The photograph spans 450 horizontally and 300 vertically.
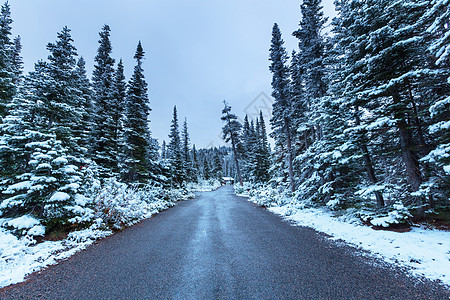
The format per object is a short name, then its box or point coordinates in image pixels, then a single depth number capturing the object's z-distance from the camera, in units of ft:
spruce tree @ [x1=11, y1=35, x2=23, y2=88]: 55.28
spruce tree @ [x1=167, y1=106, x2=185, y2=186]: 78.11
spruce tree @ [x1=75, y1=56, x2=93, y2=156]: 40.09
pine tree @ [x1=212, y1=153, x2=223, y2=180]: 170.11
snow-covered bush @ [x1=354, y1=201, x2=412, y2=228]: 16.72
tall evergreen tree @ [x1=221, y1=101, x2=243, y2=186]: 96.84
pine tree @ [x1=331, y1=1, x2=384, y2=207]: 21.49
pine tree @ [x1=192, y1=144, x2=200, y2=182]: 136.69
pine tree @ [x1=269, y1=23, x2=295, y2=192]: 45.30
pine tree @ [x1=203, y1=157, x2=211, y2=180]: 170.79
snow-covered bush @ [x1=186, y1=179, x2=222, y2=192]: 114.93
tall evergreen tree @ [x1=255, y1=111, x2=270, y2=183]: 79.30
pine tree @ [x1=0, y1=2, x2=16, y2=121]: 34.35
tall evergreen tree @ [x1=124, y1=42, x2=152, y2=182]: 44.06
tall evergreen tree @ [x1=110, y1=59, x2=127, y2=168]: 42.47
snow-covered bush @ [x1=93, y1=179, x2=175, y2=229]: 22.45
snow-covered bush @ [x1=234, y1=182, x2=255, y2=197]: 75.43
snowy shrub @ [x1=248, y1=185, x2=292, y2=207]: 39.37
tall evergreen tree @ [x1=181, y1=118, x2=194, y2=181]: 113.73
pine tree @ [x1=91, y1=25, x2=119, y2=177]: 40.34
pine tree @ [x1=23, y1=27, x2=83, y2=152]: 23.65
